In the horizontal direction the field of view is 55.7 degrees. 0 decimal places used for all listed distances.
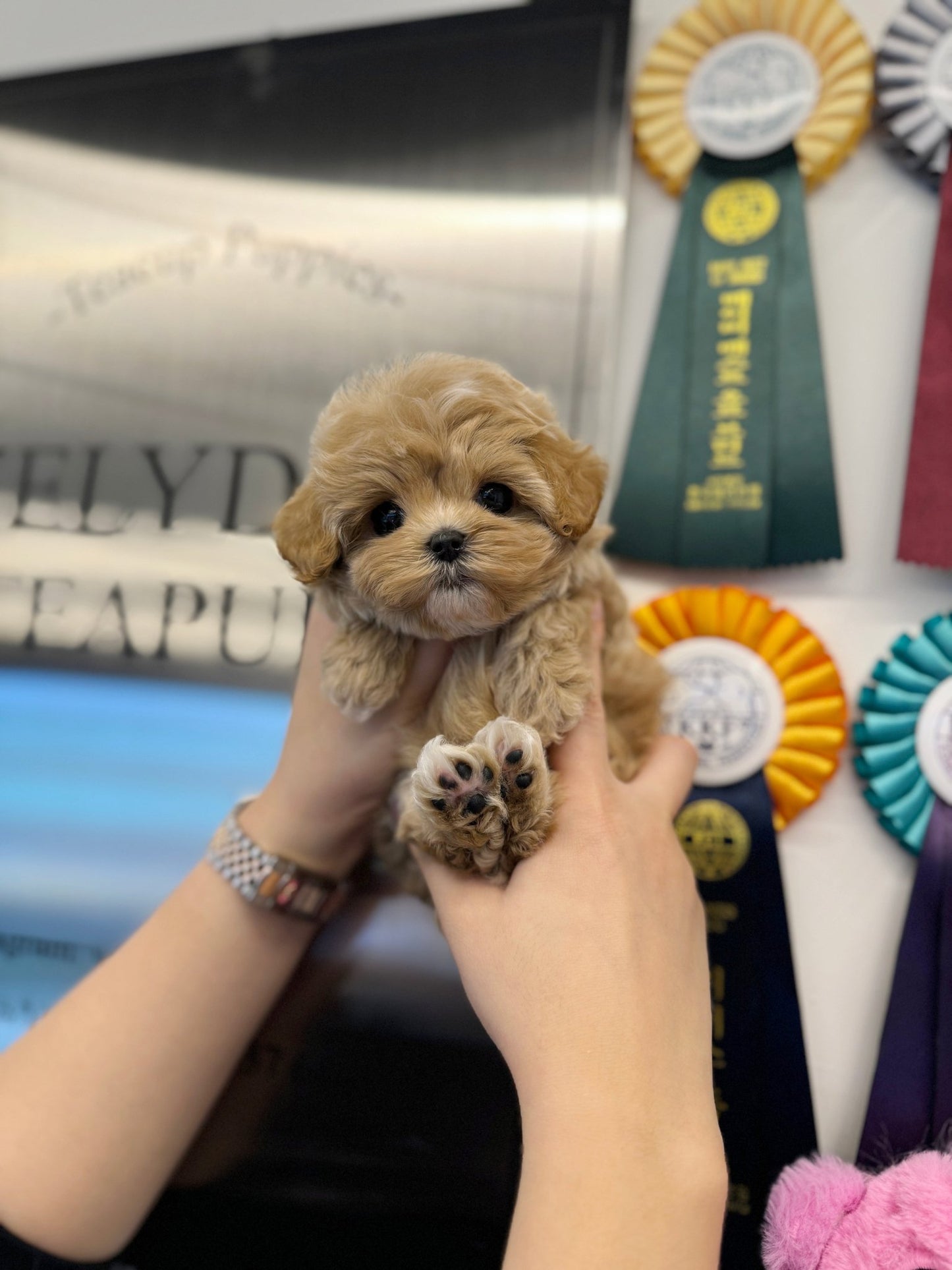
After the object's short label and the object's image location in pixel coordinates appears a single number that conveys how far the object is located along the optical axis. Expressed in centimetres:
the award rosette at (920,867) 41
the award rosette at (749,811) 44
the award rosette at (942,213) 45
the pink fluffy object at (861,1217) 35
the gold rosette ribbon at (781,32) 47
